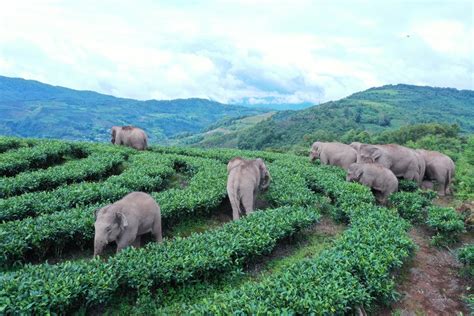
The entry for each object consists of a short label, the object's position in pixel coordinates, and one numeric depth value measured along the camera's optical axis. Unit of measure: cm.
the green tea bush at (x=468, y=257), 932
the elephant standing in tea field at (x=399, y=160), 1620
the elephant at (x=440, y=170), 1655
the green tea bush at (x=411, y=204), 1281
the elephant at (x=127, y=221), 862
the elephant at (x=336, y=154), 1942
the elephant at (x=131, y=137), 2323
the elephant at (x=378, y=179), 1416
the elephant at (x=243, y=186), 1211
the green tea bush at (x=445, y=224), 1116
